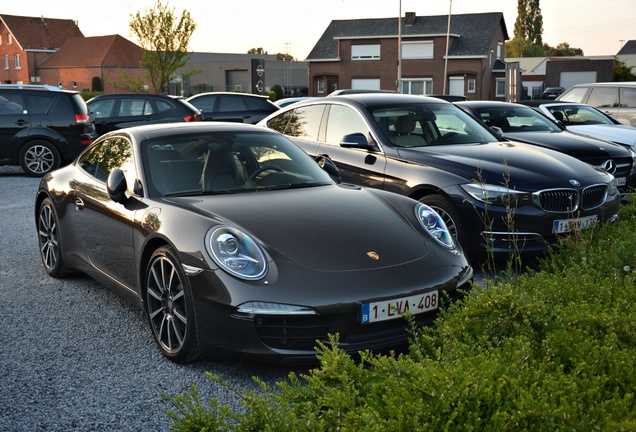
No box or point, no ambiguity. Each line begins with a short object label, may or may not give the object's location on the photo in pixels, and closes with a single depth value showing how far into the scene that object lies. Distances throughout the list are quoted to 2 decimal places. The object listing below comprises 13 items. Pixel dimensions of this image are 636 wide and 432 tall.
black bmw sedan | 6.36
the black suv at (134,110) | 16.12
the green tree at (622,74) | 61.02
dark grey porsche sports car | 4.01
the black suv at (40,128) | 14.21
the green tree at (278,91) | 63.33
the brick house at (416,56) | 60.12
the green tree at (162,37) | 44.34
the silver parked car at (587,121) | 12.41
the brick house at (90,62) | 80.31
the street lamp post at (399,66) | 50.80
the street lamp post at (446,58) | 56.78
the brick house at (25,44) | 85.81
